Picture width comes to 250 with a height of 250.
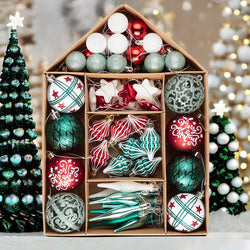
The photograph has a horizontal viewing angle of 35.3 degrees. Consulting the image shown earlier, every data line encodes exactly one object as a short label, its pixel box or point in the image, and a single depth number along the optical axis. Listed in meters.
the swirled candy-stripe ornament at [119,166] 2.04
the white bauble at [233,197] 2.23
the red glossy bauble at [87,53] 2.02
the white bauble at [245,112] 2.40
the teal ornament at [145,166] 2.03
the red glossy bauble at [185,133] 1.95
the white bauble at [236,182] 2.23
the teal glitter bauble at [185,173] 1.94
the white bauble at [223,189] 2.21
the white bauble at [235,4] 2.42
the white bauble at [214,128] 2.20
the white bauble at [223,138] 2.20
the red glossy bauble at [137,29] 2.03
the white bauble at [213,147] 2.20
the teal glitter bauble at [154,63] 1.97
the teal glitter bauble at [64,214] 1.90
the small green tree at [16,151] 2.06
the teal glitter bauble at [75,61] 1.97
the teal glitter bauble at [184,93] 1.91
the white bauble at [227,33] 2.41
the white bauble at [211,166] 2.20
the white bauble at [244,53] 2.38
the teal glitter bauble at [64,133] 1.94
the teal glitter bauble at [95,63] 1.97
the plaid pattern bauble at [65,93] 1.94
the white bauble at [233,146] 2.21
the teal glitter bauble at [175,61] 1.97
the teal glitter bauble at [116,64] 1.98
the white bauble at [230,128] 2.21
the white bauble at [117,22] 1.99
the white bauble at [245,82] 2.39
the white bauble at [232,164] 2.21
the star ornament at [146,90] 2.04
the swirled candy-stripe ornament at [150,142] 2.01
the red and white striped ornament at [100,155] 2.06
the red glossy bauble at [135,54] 2.04
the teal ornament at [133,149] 2.04
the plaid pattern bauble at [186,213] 1.92
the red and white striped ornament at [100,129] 2.08
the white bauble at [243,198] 2.27
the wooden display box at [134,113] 1.94
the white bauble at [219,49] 2.41
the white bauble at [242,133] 2.42
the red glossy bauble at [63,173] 1.95
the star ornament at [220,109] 2.27
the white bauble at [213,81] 2.42
